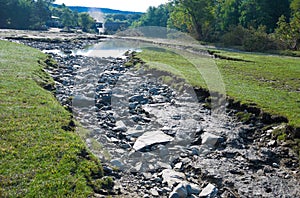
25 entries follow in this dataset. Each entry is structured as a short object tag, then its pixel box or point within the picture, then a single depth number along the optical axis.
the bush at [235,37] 45.53
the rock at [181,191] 7.12
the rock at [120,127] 11.34
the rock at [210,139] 10.15
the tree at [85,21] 119.38
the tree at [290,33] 37.78
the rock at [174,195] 7.08
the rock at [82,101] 13.96
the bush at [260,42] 39.88
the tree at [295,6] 42.81
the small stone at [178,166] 8.72
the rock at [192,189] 7.32
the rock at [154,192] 7.25
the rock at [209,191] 7.25
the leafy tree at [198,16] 54.86
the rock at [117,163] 8.48
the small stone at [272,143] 9.59
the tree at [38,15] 97.50
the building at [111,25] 152.27
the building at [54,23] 128.34
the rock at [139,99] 15.30
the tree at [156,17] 128.62
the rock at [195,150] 9.57
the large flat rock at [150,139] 9.92
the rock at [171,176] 7.81
